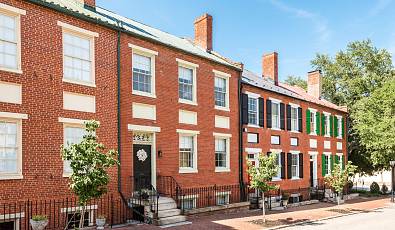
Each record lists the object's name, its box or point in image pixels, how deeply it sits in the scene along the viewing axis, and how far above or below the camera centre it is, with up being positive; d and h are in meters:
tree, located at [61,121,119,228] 9.99 -0.76
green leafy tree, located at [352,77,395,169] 29.19 +1.10
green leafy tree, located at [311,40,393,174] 36.67 +6.35
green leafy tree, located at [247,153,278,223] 16.34 -1.56
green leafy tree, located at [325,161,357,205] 23.00 -2.46
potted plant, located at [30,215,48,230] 10.98 -2.48
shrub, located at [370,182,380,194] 34.41 -4.71
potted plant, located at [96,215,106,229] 13.05 -2.93
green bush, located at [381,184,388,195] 35.12 -4.93
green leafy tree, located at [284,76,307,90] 50.51 +8.10
